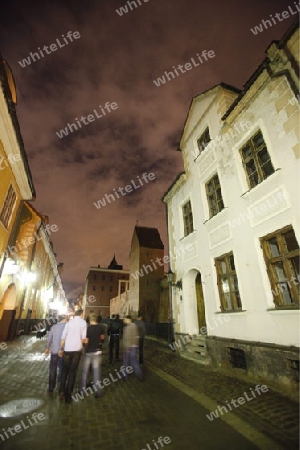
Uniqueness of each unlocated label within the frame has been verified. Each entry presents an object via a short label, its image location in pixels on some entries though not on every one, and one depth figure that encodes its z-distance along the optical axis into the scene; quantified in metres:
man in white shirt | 5.34
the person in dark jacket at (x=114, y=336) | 9.39
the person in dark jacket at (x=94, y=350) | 5.62
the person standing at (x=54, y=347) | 5.71
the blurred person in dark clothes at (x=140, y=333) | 9.02
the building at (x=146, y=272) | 27.11
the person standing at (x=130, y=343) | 6.97
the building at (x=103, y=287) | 57.84
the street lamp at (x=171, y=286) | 12.06
